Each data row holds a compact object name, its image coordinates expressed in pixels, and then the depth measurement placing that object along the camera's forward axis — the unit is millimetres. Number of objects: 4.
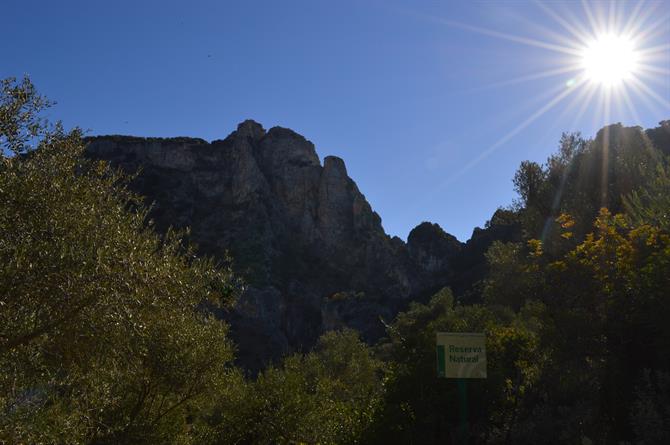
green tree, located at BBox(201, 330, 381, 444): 13312
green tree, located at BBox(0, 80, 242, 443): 5992
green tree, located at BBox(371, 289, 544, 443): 10805
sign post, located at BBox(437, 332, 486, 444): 8680
